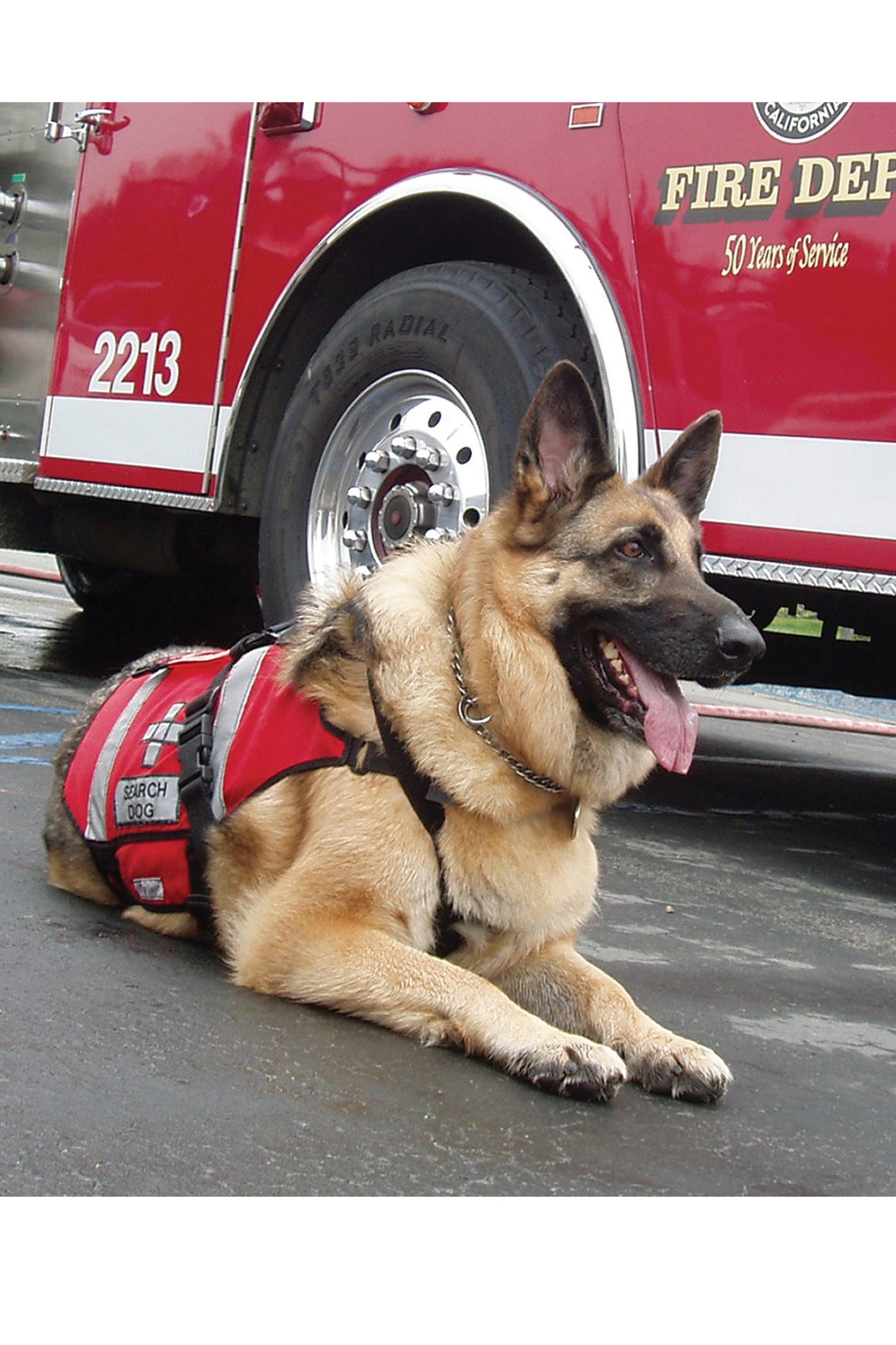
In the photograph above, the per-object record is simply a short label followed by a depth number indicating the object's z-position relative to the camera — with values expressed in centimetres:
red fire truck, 407
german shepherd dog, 287
